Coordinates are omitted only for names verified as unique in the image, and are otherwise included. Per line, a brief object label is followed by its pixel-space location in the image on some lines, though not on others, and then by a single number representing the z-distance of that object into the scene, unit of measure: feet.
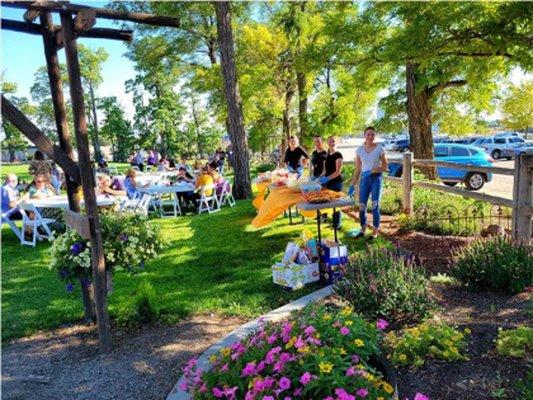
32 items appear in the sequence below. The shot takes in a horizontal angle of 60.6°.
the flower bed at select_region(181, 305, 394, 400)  7.34
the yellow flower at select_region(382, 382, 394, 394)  7.39
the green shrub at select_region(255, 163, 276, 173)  85.97
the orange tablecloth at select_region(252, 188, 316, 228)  20.53
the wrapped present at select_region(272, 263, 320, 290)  17.33
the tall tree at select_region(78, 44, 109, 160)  167.53
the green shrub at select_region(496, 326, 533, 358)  9.50
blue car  55.52
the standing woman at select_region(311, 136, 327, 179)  26.23
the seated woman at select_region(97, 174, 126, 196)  35.29
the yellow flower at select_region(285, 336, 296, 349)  8.05
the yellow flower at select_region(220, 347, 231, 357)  9.00
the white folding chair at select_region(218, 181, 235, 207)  40.60
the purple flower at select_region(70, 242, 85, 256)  14.69
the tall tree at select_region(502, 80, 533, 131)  68.15
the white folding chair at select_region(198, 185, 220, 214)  38.06
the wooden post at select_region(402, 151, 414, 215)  29.50
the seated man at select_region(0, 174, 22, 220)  31.14
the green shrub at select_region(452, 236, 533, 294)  14.02
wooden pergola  12.53
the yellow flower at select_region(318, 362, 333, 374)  7.31
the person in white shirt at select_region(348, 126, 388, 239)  22.43
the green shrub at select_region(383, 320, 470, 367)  9.60
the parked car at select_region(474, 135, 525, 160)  111.45
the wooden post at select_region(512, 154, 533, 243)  18.40
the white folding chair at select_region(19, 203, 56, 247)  29.53
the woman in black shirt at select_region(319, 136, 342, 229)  24.05
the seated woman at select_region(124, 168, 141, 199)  39.99
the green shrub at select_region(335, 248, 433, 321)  12.09
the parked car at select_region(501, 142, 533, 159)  108.68
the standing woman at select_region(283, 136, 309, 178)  33.32
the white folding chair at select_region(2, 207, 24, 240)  30.99
